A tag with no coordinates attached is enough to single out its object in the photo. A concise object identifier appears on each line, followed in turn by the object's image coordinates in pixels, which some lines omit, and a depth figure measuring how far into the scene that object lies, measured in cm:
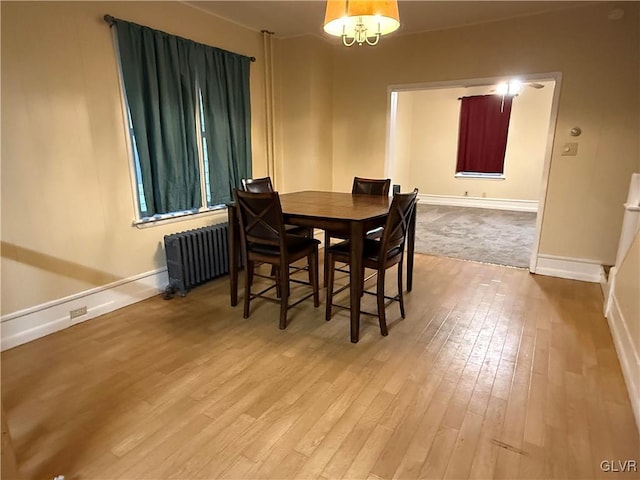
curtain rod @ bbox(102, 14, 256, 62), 272
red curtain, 741
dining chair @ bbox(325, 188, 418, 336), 250
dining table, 245
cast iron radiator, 328
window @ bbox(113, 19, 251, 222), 299
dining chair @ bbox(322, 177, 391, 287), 354
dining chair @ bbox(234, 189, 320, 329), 255
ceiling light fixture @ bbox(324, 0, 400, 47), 189
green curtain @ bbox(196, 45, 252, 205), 360
